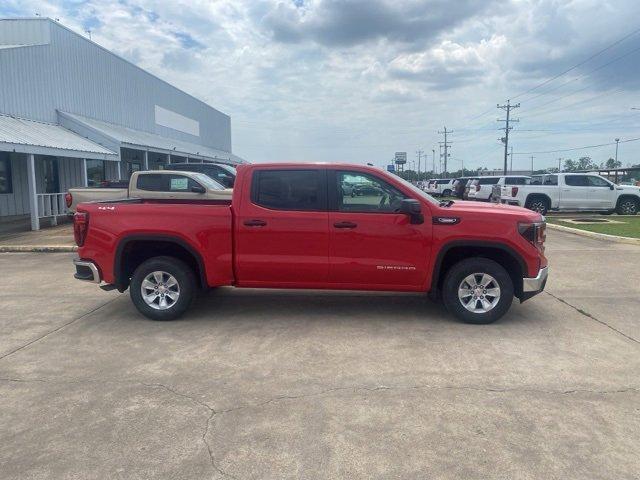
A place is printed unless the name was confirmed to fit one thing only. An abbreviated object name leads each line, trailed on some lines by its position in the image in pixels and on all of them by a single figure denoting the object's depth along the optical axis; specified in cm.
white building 1627
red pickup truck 565
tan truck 1129
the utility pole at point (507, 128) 7312
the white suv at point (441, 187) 4006
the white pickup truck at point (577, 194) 1972
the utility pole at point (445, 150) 9538
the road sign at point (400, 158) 6538
